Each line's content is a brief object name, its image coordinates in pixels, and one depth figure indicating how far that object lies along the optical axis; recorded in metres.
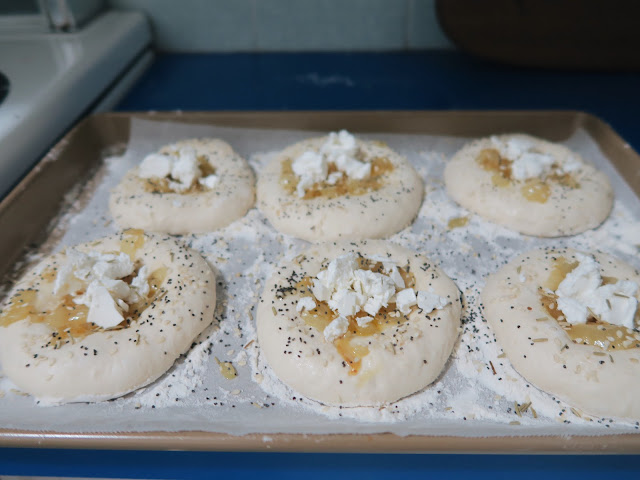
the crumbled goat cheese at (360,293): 0.31
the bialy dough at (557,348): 0.28
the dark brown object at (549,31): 0.50
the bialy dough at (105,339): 0.29
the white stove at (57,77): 0.38
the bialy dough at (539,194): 0.38
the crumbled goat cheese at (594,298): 0.30
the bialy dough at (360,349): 0.29
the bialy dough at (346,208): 0.37
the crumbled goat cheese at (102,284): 0.31
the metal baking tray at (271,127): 0.25
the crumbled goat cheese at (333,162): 0.39
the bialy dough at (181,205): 0.38
